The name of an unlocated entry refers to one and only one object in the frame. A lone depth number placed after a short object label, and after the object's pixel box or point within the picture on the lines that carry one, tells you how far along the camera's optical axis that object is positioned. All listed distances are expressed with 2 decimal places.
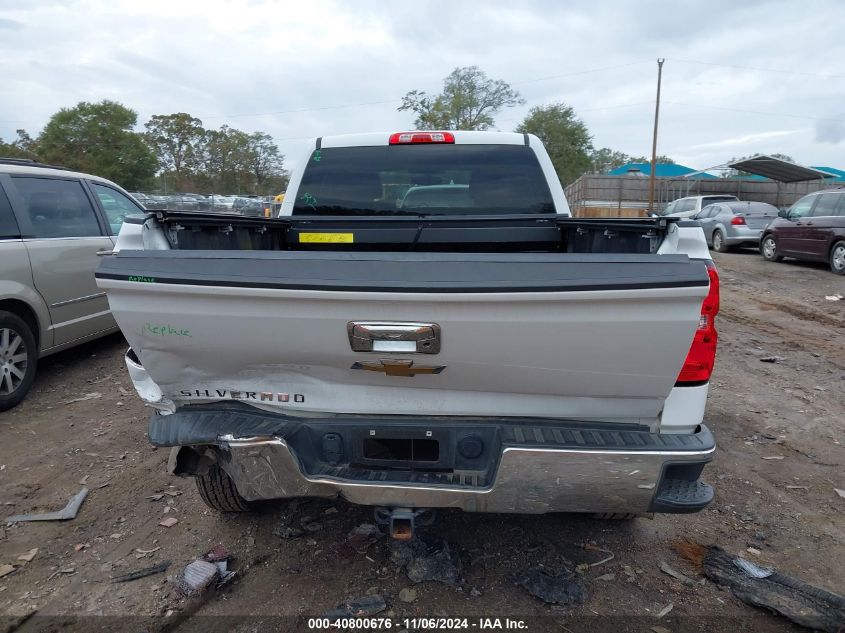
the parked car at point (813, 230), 11.11
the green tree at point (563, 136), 50.75
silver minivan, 4.62
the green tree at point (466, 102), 46.00
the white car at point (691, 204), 18.92
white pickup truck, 1.91
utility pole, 28.27
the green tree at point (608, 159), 62.15
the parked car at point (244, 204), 26.81
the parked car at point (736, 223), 15.08
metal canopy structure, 23.82
